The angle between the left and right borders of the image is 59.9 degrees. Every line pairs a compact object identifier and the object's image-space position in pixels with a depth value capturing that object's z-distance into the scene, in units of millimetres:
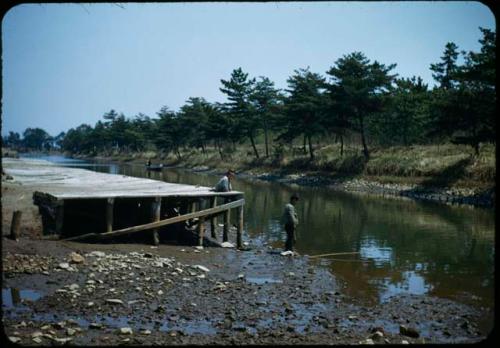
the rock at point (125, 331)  7766
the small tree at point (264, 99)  64875
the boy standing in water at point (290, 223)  15609
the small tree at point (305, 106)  51844
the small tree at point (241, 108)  64875
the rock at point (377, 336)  8141
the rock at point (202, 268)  12723
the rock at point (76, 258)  11633
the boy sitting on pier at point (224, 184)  18234
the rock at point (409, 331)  8469
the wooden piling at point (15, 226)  12375
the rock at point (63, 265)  11094
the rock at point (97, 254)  12609
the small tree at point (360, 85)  45438
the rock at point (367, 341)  7957
